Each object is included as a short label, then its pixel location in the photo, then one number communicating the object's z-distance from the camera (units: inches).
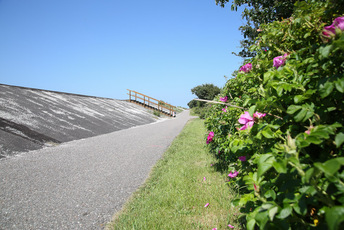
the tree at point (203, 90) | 948.9
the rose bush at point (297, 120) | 31.5
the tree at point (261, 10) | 166.1
